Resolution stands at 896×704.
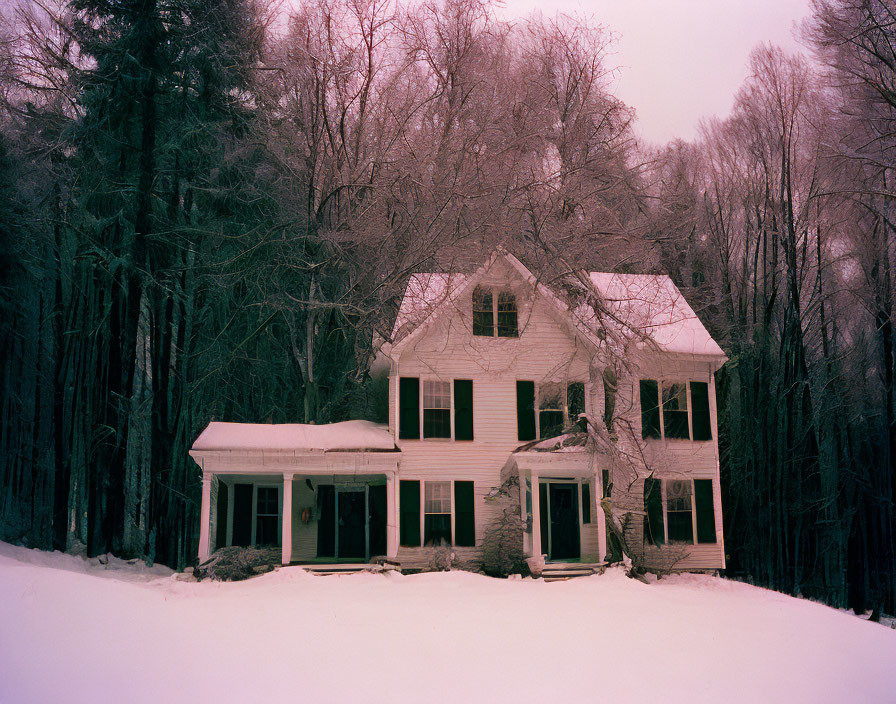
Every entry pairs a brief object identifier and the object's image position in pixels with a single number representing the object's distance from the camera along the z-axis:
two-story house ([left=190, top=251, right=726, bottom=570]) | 17.28
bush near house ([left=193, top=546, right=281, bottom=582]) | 15.51
